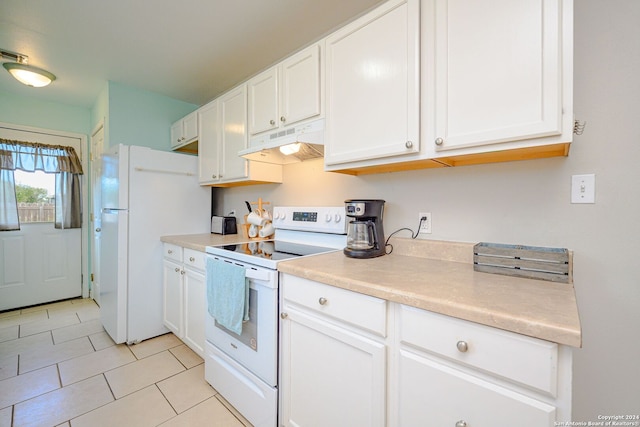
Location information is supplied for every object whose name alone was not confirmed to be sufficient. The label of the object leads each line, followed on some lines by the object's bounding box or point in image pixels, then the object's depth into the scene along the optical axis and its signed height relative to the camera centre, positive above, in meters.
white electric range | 1.33 -0.58
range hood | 1.60 +0.43
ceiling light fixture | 2.24 +1.22
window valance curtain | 2.92 +0.44
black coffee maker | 1.44 -0.10
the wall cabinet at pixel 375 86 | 1.22 +0.62
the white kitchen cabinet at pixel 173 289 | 2.17 -0.66
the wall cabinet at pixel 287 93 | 1.61 +0.78
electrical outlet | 1.51 -0.06
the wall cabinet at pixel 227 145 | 2.15 +0.57
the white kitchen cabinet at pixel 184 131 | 2.67 +0.82
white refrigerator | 2.22 -0.14
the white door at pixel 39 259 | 3.00 -0.59
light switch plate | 1.08 +0.10
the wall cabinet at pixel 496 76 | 0.90 +0.51
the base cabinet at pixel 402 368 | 0.68 -0.49
